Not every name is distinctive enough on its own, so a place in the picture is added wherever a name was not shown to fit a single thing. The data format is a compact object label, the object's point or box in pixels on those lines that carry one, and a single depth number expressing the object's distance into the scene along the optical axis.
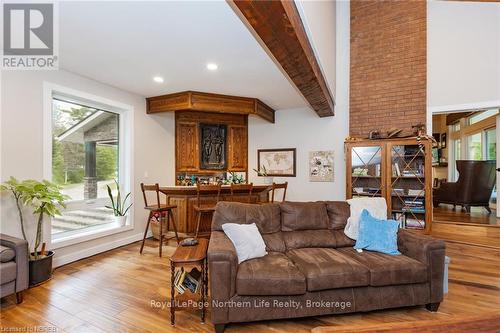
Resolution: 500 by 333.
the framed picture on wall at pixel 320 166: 4.90
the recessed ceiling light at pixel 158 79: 3.60
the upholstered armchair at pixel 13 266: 2.21
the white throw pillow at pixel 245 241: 2.24
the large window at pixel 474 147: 6.07
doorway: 4.82
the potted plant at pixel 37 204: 2.61
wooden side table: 1.99
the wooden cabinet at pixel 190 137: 5.05
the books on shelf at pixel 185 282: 2.16
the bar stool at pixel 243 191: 4.00
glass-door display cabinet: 3.76
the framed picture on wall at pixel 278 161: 5.31
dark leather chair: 4.87
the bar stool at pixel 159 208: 3.63
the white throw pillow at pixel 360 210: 2.72
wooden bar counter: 4.30
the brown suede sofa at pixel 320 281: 1.95
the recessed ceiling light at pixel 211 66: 3.15
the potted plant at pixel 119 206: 4.09
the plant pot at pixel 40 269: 2.67
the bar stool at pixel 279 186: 4.32
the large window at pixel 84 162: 3.43
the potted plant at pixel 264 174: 5.23
